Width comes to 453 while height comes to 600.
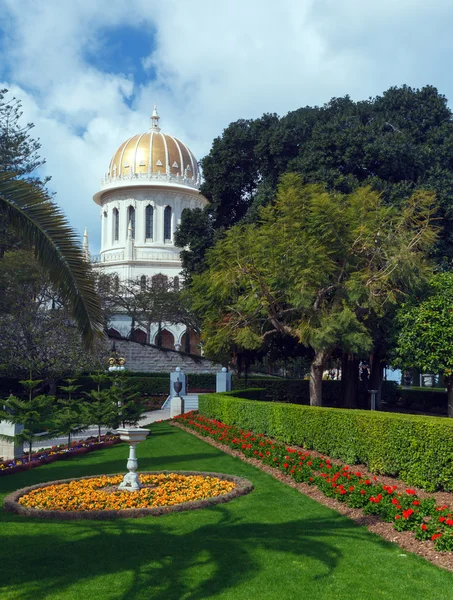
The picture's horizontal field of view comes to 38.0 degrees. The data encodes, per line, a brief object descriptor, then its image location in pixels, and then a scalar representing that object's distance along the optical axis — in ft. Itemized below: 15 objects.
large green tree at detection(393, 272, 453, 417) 61.62
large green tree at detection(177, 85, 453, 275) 80.48
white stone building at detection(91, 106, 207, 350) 205.57
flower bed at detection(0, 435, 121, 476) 42.01
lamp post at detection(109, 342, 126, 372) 67.04
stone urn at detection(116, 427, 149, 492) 31.91
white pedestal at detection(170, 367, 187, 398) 102.47
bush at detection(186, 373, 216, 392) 126.21
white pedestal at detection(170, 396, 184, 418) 80.43
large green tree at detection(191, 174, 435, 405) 60.59
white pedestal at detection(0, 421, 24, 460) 45.88
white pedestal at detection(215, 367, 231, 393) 97.76
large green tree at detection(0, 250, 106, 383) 95.25
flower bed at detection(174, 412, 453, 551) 23.32
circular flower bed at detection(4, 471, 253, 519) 28.14
